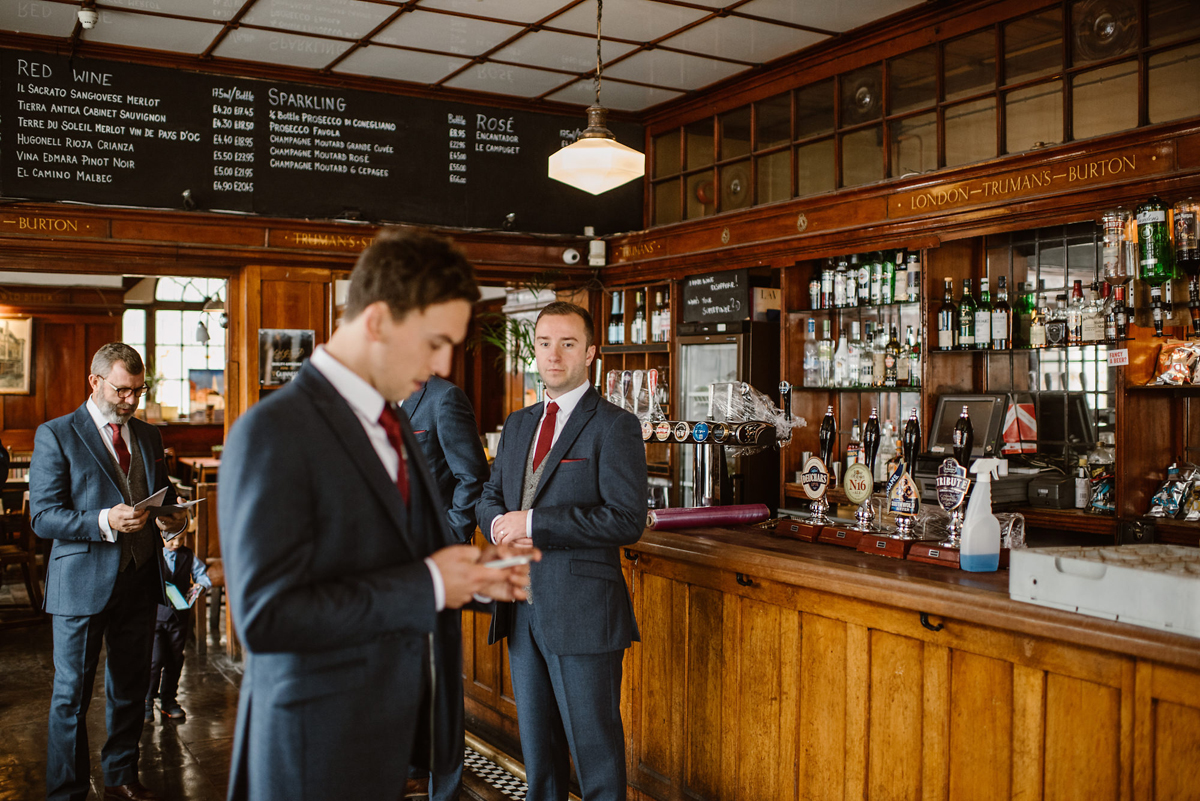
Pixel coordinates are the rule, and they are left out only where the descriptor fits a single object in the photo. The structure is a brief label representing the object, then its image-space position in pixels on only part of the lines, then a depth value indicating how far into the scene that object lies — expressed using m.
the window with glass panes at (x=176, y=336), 13.95
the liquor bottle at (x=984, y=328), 4.92
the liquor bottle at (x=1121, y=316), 4.15
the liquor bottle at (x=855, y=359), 5.56
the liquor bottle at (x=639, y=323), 6.92
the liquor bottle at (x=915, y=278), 5.16
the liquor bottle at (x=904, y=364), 5.33
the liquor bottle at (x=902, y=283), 5.26
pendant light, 4.10
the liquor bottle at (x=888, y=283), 5.36
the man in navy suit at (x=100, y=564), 3.23
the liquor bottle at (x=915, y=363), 5.19
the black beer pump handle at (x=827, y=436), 3.45
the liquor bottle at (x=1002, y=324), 4.89
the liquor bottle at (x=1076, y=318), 4.47
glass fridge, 5.93
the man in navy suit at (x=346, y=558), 1.45
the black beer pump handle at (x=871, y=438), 3.29
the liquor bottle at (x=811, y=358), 5.86
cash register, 4.51
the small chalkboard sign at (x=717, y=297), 5.96
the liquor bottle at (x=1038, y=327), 4.69
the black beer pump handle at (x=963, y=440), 3.09
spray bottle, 2.60
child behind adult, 4.56
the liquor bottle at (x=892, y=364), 5.36
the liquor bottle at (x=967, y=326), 4.96
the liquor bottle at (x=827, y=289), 5.69
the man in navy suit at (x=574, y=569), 2.62
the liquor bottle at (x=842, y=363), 5.69
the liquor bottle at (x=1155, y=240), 3.99
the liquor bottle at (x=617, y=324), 7.08
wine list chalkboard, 5.22
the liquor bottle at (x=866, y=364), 5.48
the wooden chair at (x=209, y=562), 3.85
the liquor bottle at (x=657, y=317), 6.75
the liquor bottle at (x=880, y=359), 5.44
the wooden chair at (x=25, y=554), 6.57
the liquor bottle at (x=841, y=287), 5.61
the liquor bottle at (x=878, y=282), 5.42
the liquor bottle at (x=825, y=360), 5.80
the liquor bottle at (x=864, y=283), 5.50
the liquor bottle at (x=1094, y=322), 4.34
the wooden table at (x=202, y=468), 8.44
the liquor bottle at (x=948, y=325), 5.01
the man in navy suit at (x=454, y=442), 3.43
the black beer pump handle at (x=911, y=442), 3.15
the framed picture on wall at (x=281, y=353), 6.25
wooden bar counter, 2.07
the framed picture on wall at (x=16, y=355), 12.62
